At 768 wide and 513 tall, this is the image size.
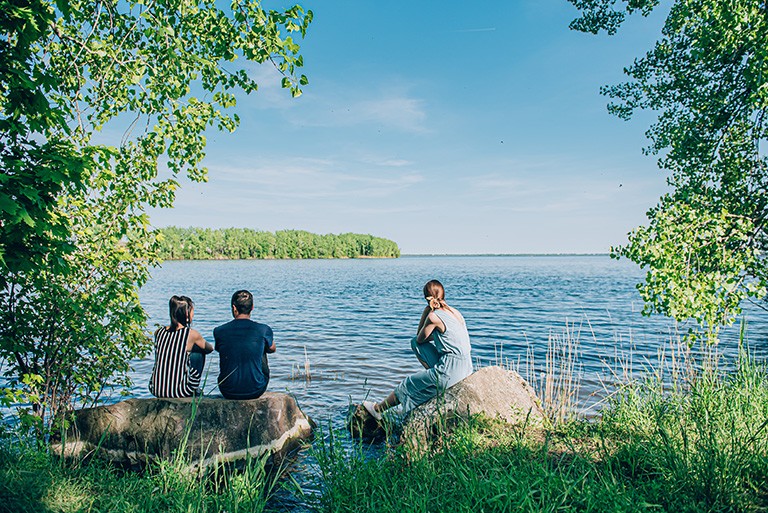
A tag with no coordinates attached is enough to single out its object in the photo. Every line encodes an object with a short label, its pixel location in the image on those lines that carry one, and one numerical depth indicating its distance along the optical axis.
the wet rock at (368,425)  8.05
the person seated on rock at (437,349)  7.19
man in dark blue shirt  7.09
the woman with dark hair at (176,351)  6.87
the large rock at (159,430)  6.51
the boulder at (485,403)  6.37
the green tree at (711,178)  6.68
